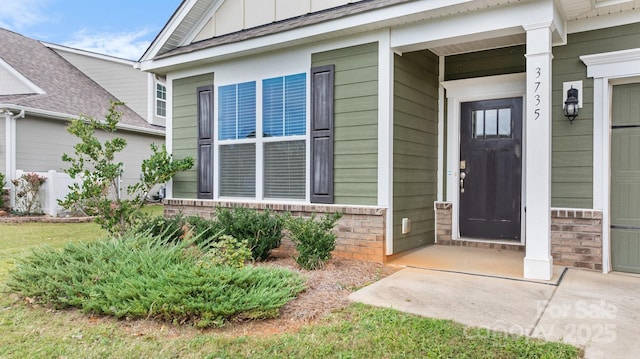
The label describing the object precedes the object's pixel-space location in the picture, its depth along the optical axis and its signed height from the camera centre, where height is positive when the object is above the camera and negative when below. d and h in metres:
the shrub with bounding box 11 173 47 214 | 10.23 -0.35
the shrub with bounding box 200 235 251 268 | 3.95 -0.73
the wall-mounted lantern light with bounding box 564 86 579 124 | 4.68 +0.90
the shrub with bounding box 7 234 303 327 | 3.10 -0.85
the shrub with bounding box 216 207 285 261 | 5.00 -0.59
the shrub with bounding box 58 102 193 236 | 5.87 -0.13
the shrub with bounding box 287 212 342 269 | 4.58 -0.66
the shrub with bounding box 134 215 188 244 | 5.40 -0.61
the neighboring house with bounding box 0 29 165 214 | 10.80 +1.96
